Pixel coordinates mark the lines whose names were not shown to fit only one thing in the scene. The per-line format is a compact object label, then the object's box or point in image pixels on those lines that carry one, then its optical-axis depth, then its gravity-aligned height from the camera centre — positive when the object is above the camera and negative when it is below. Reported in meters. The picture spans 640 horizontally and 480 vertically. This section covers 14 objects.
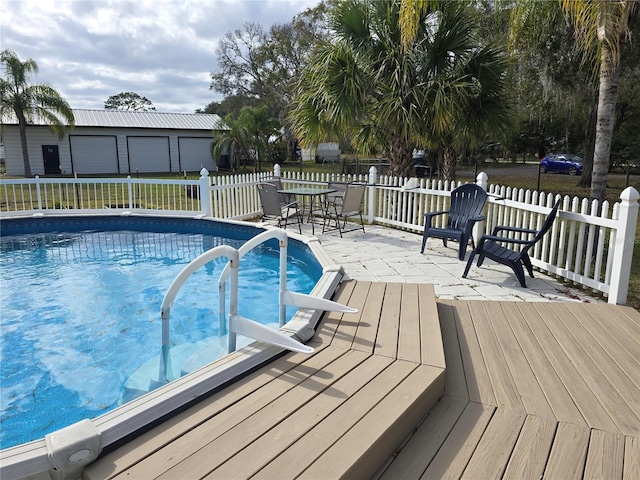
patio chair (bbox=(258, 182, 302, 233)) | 7.56 -0.75
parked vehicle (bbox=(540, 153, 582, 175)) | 21.27 -0.10
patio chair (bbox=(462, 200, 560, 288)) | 4.49 -0.98
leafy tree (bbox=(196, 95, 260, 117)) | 31.08 +4.33
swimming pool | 3.64 -1.64
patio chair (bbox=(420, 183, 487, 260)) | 5.53 -0.68
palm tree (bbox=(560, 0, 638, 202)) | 4.86 +1.31
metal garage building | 20.09 +0.96
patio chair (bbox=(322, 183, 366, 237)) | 7.33 -0.72
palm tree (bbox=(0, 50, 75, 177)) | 16.86 +2.55
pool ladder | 2.52 -0.95
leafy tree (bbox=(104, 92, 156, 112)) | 57.47 +8.23
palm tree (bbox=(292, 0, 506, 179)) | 7.32 +1.49
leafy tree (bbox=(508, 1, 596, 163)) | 7.02 +2.40
